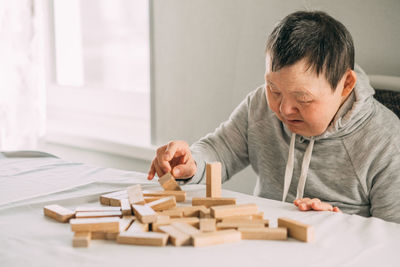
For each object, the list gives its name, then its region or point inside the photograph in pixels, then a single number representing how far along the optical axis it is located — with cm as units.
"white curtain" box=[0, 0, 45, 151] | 264
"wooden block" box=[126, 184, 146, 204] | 100
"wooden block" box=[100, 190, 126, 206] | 106
